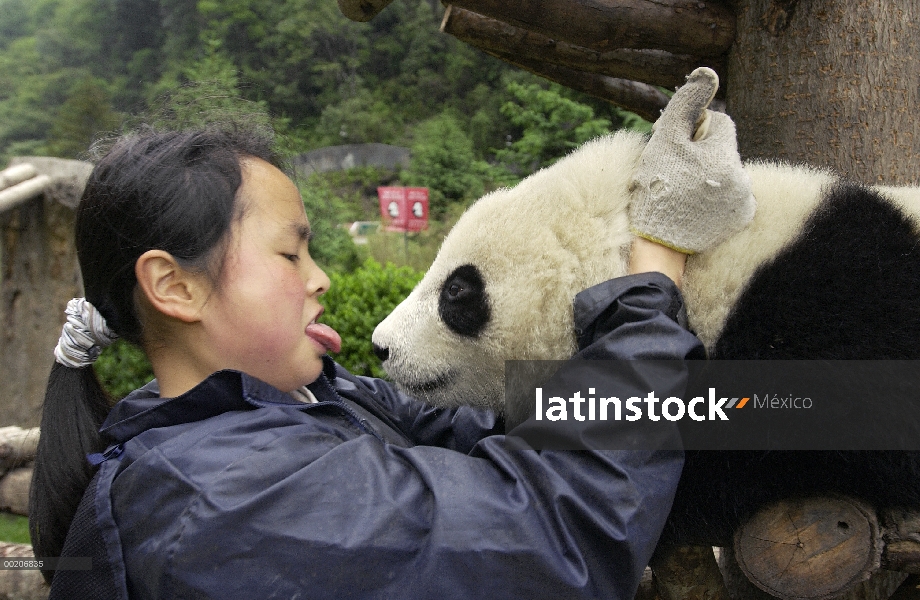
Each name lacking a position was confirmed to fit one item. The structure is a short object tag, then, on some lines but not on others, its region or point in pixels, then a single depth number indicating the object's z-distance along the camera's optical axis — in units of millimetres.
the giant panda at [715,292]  1075
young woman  920
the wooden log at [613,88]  2129
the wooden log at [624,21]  1560
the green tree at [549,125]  10867
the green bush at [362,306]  3916
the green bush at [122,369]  4457
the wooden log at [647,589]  1448
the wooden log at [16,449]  2184
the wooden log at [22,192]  3826
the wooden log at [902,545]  1012
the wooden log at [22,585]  1975
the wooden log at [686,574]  1200
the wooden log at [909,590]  1381
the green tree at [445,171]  15234
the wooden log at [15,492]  2145
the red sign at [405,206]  9211
